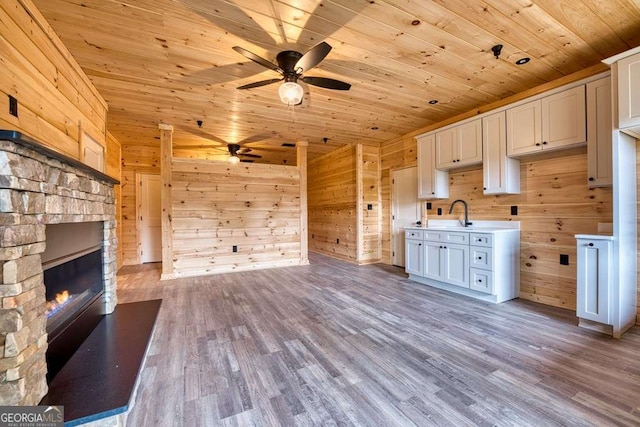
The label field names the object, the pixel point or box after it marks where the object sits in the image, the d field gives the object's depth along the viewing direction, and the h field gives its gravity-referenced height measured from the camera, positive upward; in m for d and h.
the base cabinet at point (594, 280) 2.35 -0.67
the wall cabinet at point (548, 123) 2.73 +0.97
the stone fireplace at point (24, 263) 1.14 -0.22
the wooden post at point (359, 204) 5.68 +0.15
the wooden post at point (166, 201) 4.55 +0.22
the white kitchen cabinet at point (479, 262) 3.21 -0.69
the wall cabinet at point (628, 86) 2.17 +1.02
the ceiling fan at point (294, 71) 2.17 +1.28
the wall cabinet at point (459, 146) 3.65 +0.95
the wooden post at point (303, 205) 5.68 +0.15
